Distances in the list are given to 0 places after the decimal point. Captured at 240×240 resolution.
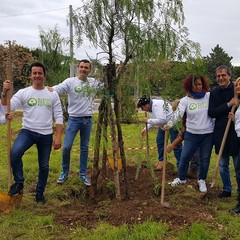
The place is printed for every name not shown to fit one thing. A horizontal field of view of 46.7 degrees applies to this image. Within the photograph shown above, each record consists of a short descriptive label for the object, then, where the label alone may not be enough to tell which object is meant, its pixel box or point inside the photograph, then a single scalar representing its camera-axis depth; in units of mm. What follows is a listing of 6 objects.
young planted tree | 3241
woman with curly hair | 3877
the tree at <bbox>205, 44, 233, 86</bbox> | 26519
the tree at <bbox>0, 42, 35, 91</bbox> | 15875
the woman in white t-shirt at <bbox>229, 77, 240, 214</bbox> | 3422
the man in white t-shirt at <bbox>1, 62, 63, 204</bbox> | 3460
